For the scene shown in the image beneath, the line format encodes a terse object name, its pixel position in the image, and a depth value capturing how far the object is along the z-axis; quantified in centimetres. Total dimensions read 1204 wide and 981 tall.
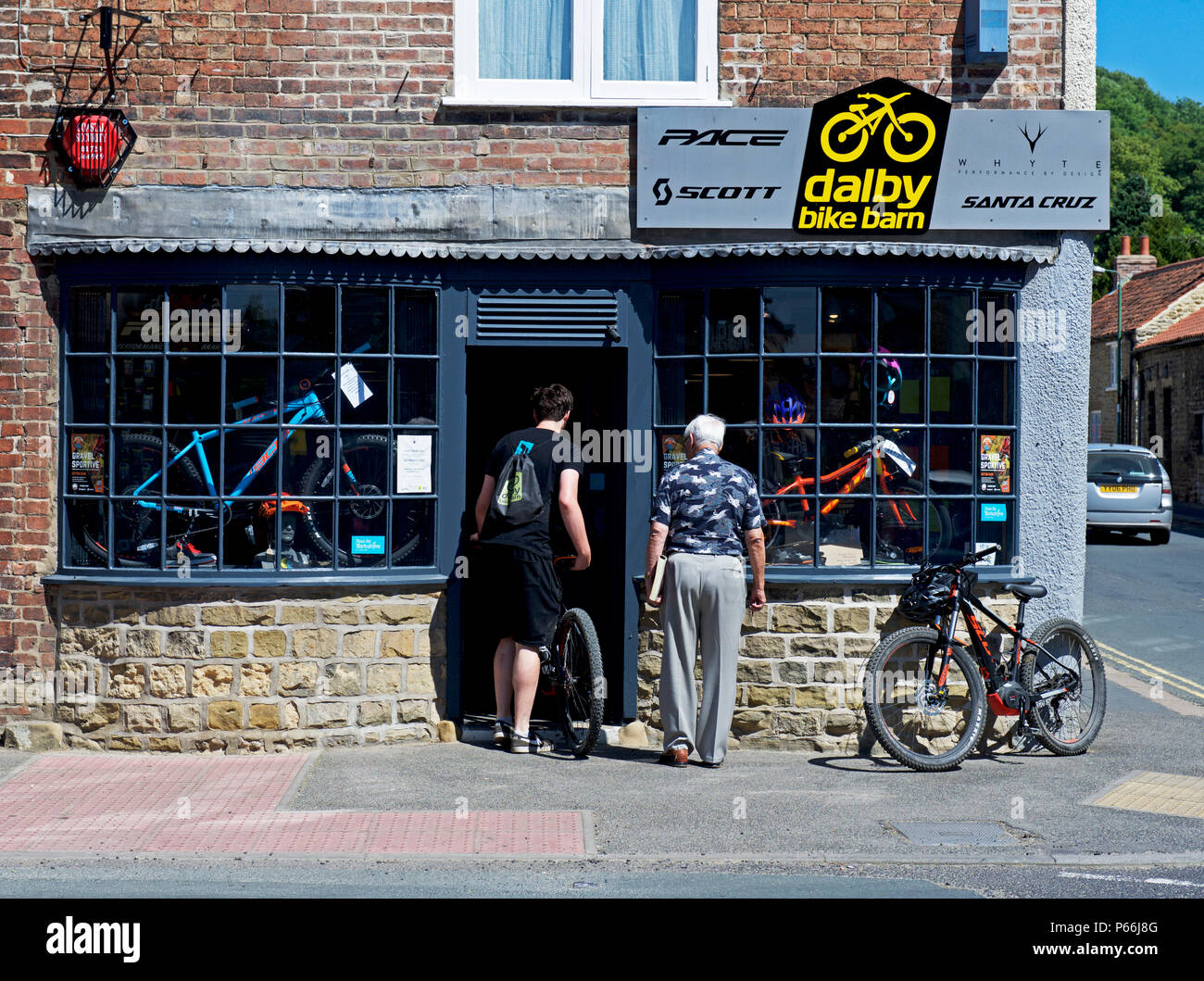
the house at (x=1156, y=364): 4212
